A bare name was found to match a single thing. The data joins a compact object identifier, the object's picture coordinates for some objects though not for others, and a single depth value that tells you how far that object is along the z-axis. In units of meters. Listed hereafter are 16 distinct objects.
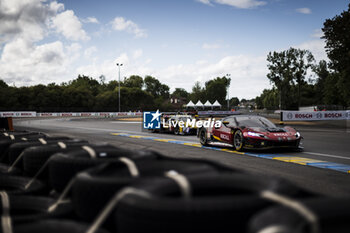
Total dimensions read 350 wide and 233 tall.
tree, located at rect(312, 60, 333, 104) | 126.12
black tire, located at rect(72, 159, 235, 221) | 2.28
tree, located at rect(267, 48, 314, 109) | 77.62
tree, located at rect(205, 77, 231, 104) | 137.25
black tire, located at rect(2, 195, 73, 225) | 2.81
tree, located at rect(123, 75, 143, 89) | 149.50
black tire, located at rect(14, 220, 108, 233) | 2.08
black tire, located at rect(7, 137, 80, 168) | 4.36
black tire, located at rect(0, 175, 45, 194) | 3.50
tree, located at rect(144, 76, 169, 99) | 161.75
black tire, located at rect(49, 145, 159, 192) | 2.99
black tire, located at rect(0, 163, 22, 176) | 4.03
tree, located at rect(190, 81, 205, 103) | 144.38
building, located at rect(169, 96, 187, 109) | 165.12
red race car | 11.17
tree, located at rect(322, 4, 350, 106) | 31.25
